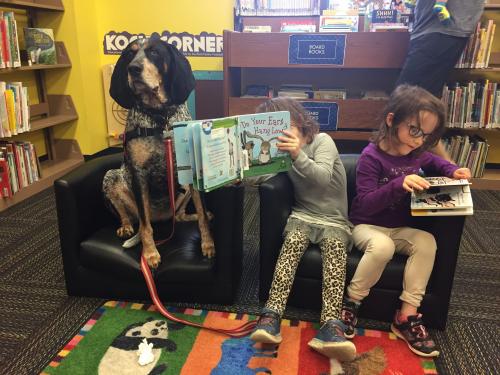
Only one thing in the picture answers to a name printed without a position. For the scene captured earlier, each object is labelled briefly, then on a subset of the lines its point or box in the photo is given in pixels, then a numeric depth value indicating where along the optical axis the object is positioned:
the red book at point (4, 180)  3.05
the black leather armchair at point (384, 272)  1.68
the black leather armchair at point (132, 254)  1.79
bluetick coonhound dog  1.70
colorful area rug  1.55
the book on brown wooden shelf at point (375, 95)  3.63
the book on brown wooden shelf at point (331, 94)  3.64
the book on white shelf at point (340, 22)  3.54
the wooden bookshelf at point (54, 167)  3.26
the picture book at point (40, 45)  3.46
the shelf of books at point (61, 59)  3.65
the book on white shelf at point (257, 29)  3.62
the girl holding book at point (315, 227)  1.59
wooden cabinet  3.39
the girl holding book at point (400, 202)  1.67
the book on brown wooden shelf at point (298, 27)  3.55
